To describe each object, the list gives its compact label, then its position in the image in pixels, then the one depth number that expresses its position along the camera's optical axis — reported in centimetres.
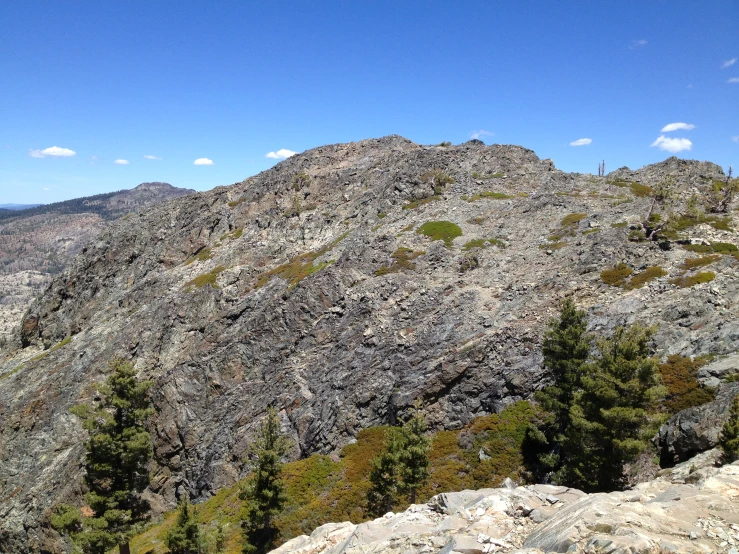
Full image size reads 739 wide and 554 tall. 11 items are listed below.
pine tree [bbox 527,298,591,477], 3088
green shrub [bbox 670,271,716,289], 3824
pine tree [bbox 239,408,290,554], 3347
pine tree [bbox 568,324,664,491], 2422
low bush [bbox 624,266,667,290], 4150
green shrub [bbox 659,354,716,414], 2872
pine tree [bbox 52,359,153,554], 3656
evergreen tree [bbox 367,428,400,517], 3244
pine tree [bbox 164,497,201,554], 3281
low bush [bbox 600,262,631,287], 4325
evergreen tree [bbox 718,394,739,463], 2059
